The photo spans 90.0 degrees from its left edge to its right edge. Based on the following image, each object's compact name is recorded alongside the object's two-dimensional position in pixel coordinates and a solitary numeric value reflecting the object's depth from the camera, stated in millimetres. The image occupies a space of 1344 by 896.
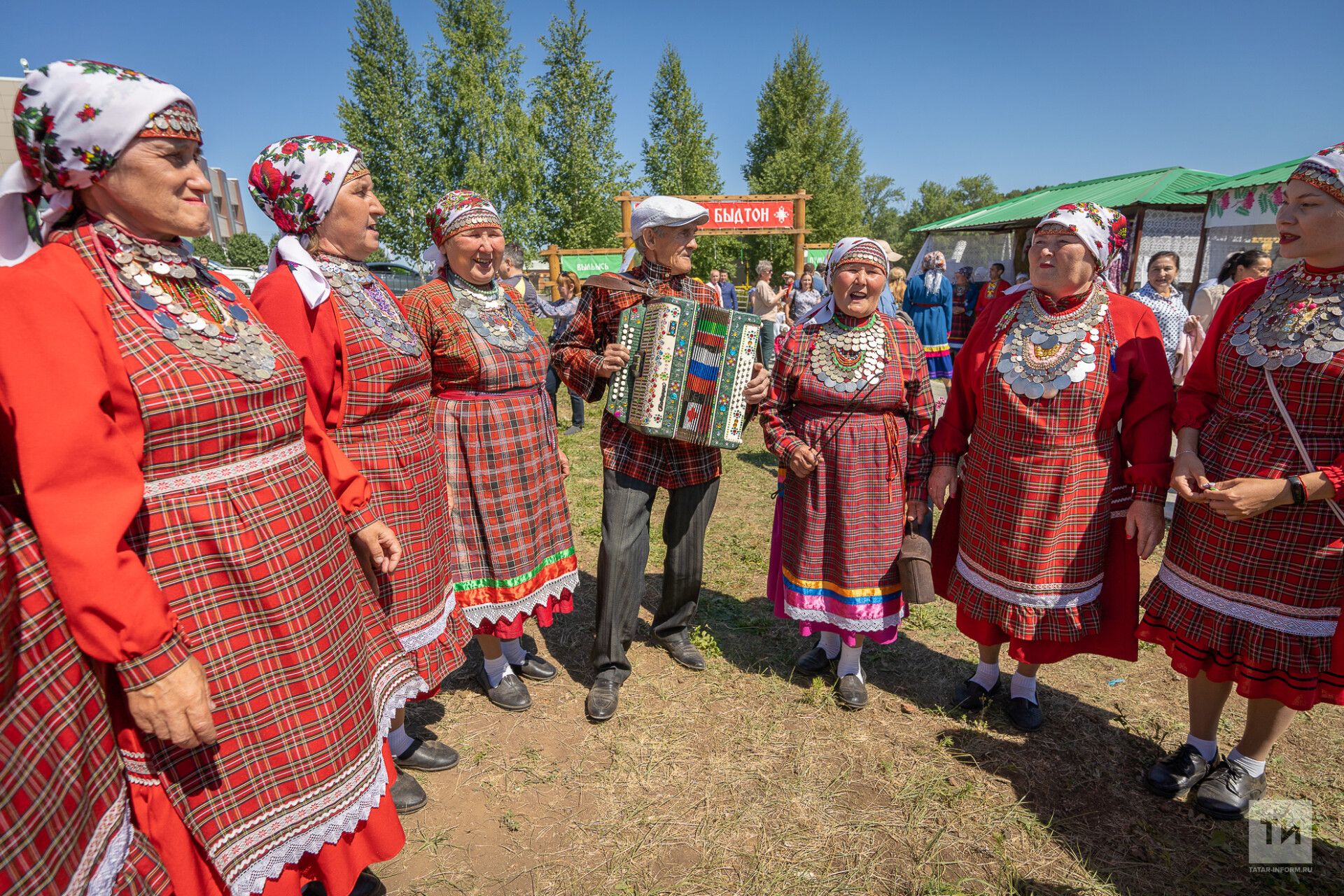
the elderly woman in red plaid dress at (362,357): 2197
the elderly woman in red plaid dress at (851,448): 3057
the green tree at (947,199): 67312
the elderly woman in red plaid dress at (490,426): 2891
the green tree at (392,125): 22797
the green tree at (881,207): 68000
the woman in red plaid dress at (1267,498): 2152
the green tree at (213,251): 29772
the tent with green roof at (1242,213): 9125
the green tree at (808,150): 31422
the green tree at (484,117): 23125
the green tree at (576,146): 24719
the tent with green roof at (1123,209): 11219
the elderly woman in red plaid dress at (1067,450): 2625
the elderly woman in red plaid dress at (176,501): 1275
